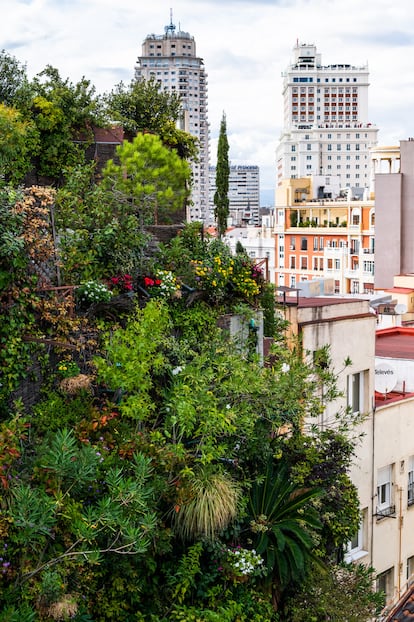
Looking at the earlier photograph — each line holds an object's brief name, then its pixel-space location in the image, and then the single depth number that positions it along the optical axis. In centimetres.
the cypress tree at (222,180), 5219
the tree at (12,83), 1873
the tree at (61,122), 1811
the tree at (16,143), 1652
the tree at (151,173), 1461
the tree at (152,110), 2023
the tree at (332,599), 1061
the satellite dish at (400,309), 2813
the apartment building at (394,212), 7644
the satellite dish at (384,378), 1969
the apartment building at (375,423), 1764
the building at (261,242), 10138
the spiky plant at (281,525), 1050
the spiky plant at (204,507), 970
